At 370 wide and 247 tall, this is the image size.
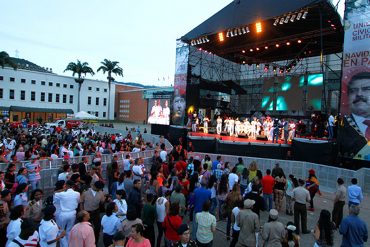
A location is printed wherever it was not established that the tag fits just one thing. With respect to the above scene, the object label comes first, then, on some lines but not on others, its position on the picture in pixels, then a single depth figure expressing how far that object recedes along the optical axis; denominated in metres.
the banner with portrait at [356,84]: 13.46
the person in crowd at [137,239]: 3.77
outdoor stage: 15.12
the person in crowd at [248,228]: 5.21
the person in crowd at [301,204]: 7.18
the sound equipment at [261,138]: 20.03
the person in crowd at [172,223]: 4.97
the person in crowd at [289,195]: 8.78
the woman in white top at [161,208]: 5.79
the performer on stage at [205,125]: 24.98
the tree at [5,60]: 42.29
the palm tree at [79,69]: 52.16
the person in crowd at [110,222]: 4.91
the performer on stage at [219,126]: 23.59
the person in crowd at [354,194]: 7.65
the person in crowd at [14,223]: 4.37
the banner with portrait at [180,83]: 24.09
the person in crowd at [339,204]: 7.65
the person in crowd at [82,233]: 4.16
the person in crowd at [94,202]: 5.75
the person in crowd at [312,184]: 9.09
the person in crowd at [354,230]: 4.95
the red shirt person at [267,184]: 8.52
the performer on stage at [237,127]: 23.05
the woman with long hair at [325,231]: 4.40
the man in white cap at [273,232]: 4.78
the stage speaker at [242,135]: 21.67
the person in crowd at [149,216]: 5.55
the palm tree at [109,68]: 54.25
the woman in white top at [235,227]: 5.69
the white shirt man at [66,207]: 5.36
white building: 45.38
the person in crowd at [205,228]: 5.07
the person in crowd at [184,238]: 3.94
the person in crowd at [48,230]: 4.33
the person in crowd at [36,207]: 5.20
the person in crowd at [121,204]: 5.37
